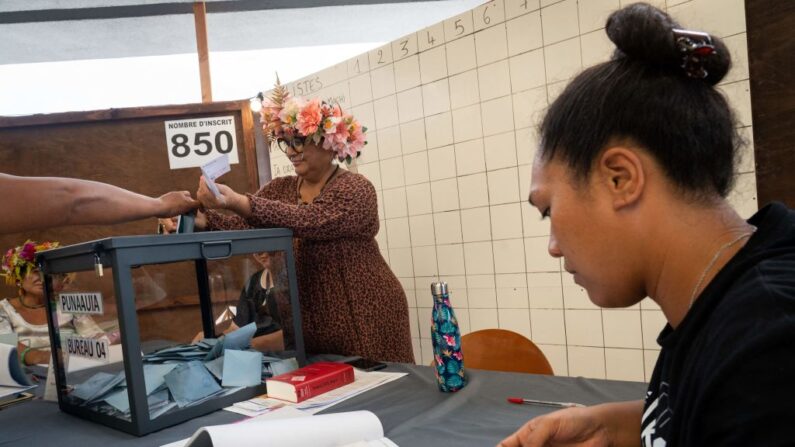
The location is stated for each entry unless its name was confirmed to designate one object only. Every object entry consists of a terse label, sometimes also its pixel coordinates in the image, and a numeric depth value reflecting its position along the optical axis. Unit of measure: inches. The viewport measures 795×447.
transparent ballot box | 48.3
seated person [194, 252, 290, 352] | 59.1
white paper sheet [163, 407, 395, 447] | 34.3
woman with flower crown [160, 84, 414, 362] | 68.7
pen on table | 41.4
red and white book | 51.1
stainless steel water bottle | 48.8
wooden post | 135.0
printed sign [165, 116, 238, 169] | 106.5
